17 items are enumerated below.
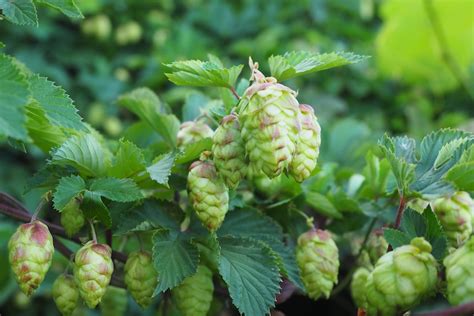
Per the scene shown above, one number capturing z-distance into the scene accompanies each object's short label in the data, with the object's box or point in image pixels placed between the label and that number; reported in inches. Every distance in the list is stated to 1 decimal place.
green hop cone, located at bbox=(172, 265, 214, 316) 20.5
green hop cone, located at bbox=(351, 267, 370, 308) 21.8
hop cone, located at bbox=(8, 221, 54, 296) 18.6
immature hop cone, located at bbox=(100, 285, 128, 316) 24.5
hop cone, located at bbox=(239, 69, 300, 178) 17.6
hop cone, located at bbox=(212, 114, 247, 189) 18.3
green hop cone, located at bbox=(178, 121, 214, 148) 21.3
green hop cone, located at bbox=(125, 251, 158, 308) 20.0
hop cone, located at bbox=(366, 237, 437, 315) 17.6
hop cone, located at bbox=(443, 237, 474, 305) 17.1
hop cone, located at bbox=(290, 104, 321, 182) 18.2
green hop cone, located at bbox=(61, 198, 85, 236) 20.4
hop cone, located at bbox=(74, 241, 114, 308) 18.8
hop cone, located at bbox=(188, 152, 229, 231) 19.0
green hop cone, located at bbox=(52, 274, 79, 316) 20.1
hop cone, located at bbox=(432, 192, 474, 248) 19.6
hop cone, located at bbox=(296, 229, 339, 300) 21.0
